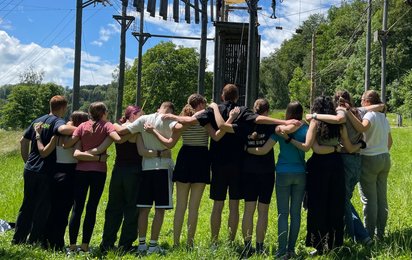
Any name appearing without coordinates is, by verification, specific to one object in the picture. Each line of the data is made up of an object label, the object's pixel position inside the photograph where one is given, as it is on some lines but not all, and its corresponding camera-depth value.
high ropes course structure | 12.91
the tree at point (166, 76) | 52.34
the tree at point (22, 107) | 74.38
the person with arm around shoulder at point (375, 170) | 5.20
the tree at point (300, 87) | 59.00
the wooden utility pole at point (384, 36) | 19.63
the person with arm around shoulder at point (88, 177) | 5.33
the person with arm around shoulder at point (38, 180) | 5.46
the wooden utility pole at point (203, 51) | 13.49
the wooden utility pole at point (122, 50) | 16.89
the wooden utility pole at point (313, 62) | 38.86
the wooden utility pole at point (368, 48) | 20.17
